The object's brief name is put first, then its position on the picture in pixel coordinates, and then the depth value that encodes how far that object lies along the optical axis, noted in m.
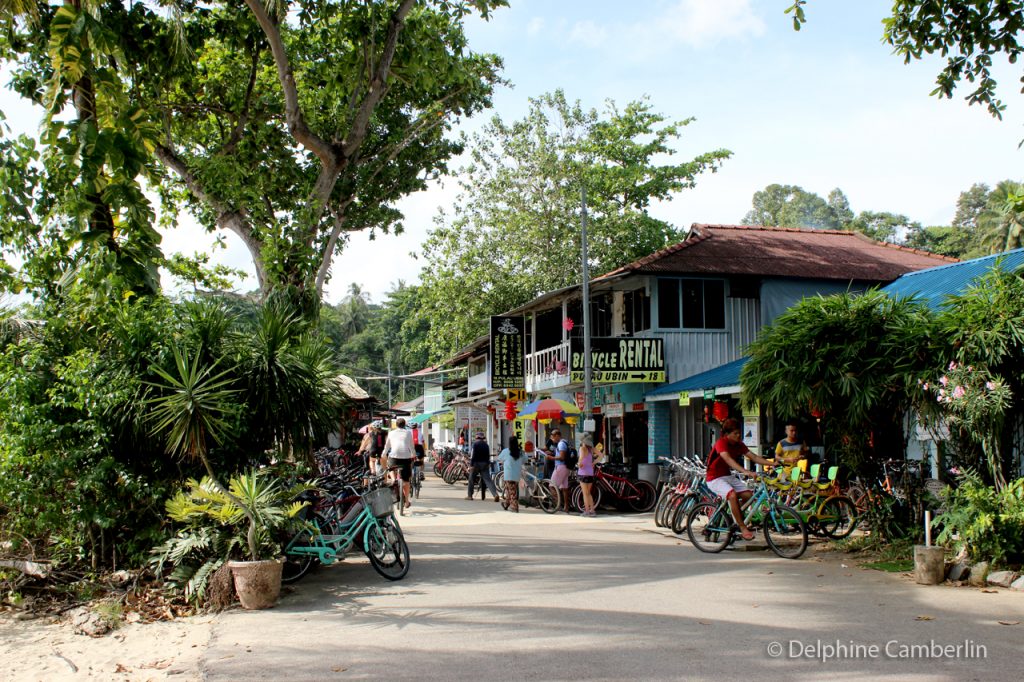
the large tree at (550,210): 32.09
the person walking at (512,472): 18.64
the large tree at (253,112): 8.95
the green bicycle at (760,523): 10.88
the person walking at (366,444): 18.25
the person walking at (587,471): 16.74
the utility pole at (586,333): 20.49
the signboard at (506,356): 27.39
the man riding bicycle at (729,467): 10.95
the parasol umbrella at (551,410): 22.08
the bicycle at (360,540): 9.37
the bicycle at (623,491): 17.73
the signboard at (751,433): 17.66
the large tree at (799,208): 78.25
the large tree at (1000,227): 41.31
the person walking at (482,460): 21.67
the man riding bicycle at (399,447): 15.70
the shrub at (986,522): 8.95
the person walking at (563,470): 17.67
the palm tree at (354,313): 84.69
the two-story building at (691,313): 21.81
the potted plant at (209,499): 8.69
